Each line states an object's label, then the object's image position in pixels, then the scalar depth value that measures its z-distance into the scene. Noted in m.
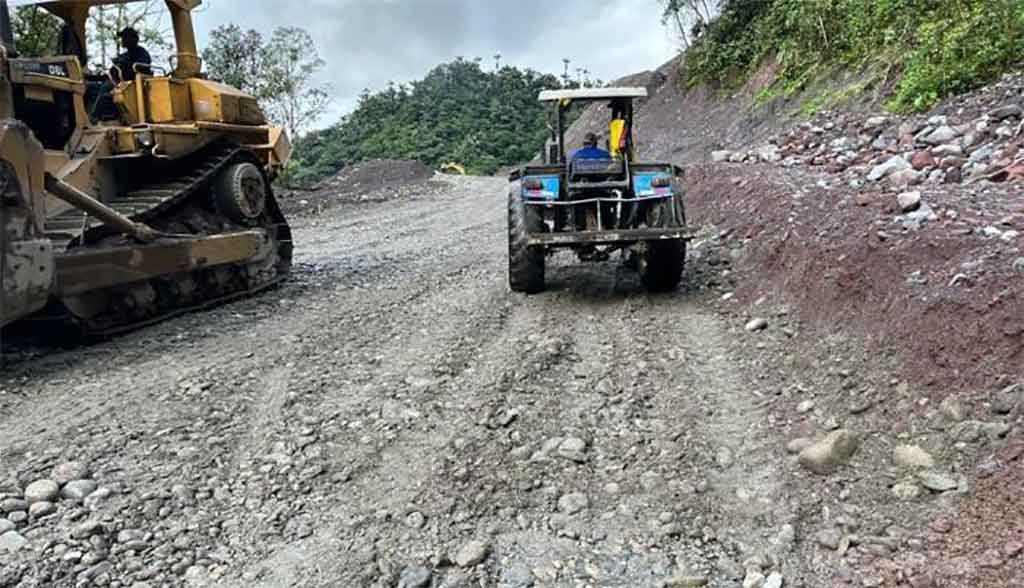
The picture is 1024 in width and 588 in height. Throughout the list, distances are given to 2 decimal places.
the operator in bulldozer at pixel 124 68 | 7.25
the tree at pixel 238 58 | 28.20
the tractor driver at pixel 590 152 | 7.46
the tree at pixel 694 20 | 27.00
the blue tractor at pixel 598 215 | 6.70
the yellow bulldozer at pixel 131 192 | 5.07
